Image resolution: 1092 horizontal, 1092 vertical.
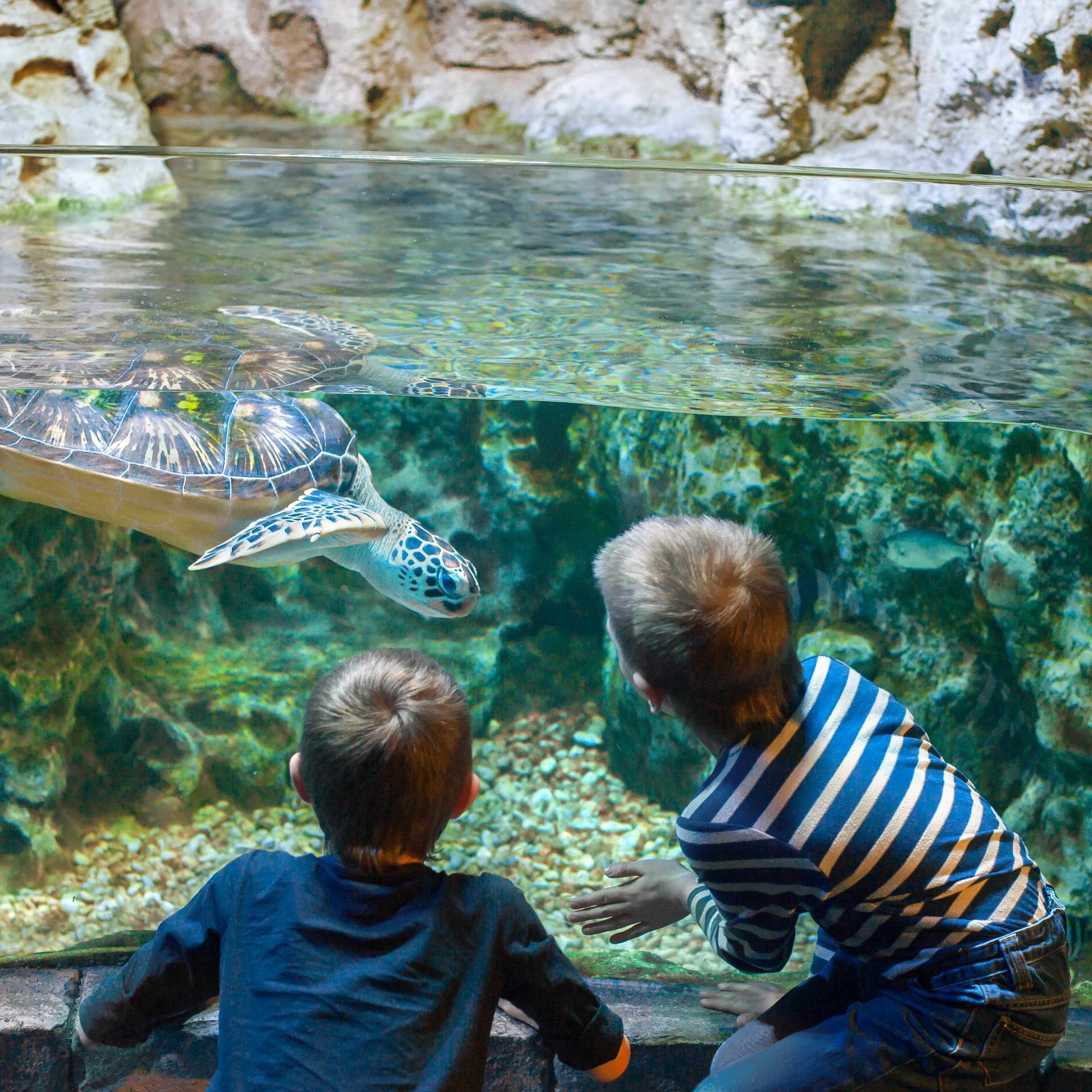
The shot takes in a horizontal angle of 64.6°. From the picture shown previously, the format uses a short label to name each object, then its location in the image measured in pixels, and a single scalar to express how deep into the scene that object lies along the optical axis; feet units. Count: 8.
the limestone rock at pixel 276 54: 29.22
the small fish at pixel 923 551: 8.35
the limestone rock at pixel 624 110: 25.55
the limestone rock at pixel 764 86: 22.76
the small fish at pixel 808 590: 8.58
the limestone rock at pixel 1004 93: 16.78
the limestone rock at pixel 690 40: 27.04
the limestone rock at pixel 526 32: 29.81
